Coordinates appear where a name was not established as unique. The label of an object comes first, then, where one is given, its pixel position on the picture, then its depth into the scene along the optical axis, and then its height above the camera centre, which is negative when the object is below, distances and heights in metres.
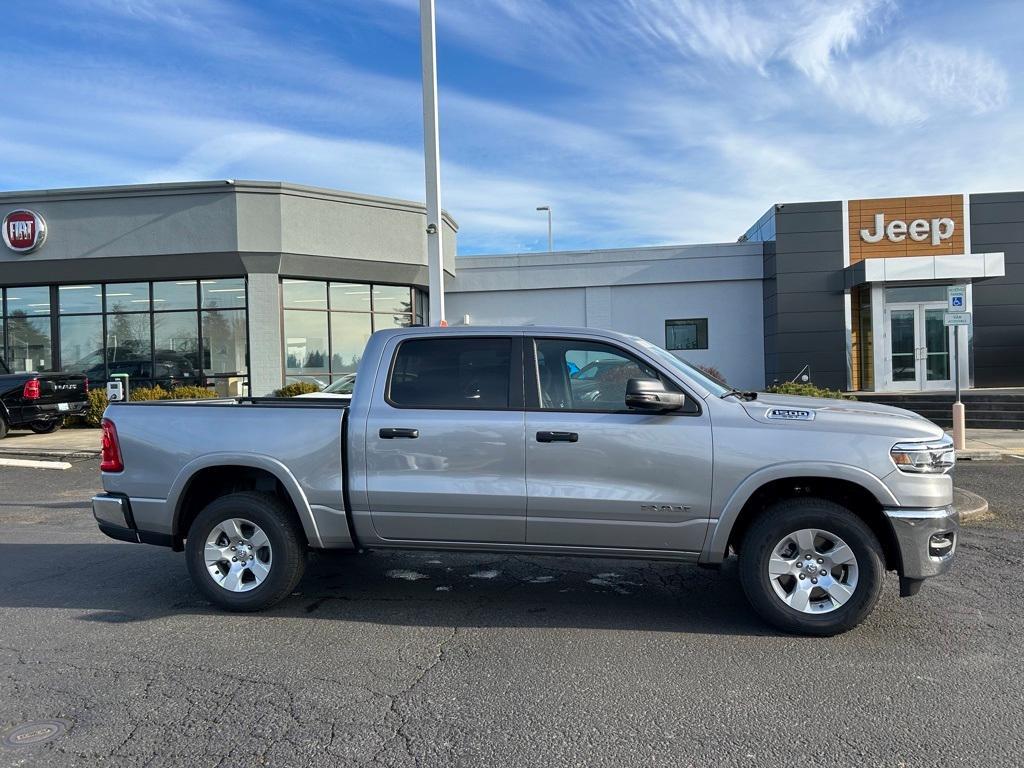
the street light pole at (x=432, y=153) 11.48 +3.48
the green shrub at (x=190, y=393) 18.27 -0.16
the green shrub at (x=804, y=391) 15.44 -0.33
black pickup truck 15.55 -0.21
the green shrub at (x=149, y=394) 18.31 -0.17
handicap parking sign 13.17 +1.26
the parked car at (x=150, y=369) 21.08 +0.51
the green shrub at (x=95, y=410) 17.70 -0.51
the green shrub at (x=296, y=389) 17.88 -0.13
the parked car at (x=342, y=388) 12.96 -0.08
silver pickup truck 4.52 -0.59
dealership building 19.73 +2.74
